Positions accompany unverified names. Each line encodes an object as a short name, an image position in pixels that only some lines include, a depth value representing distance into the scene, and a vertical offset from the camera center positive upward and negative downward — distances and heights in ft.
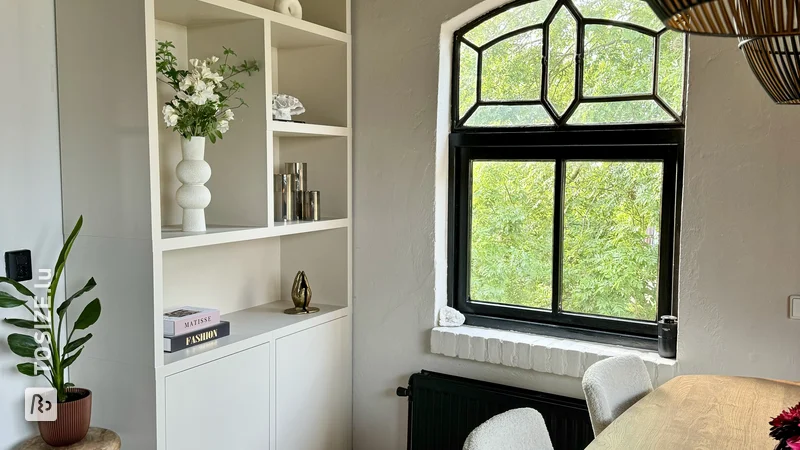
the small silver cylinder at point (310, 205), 10.20 -0.29
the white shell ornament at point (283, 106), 9.49 +1.06
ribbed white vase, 8.20 +0.03
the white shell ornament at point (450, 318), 10.10 -1.89
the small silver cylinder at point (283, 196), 10.01 -0.16
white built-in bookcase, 7.49 -0.59
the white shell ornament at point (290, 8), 9.46 +2.38
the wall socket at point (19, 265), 7.45 -0.88
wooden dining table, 5.69 -2.02
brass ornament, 10.12 -1.56
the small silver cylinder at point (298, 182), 10.25 +0.04
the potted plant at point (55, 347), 7.22 -1.72
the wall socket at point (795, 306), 7.70 -1.29
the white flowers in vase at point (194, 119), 7.88 +0.74
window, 8.79 +0.25
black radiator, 8.82 -2.97
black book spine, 7.97 -1.80
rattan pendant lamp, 3.52 +0.90
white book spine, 8.00 -1.62
